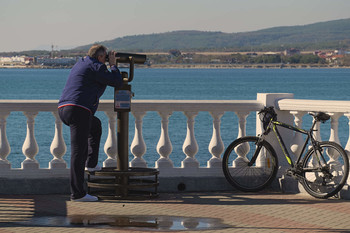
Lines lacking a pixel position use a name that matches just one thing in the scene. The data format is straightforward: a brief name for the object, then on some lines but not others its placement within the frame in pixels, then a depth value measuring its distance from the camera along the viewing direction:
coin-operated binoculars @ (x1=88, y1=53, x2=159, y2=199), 12.05
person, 11.68
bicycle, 12.16
